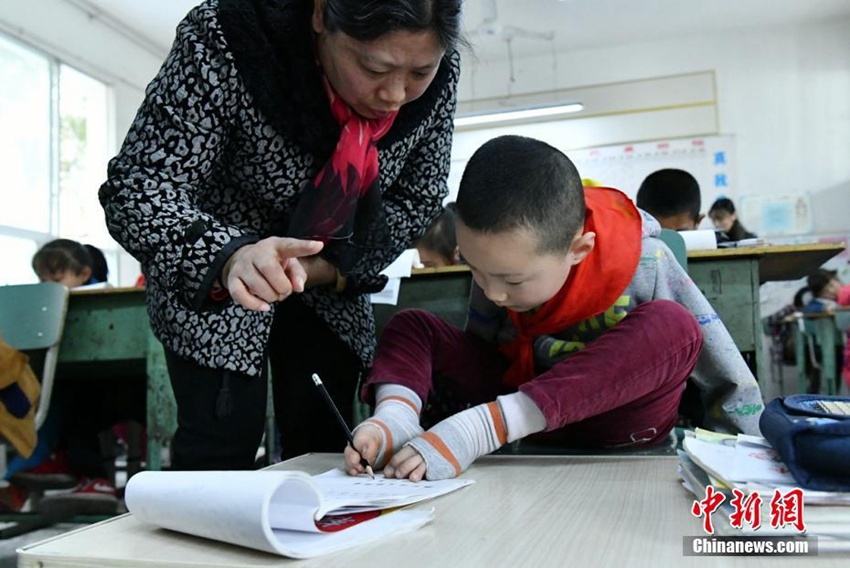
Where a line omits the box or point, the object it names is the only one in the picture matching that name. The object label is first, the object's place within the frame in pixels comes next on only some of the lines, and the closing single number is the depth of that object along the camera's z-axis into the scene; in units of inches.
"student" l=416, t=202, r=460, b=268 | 117.9
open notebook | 20.5
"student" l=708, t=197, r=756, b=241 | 194.3
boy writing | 35.8
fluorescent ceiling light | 236.5
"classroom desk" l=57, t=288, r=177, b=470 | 72.9
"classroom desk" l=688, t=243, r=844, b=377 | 67.9
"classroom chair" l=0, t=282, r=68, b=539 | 78.7
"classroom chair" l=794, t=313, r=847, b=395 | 166.2
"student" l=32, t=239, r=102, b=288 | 121.1
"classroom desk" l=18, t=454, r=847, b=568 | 19.9
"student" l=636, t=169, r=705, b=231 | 108.0
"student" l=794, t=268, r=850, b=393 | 191.8
